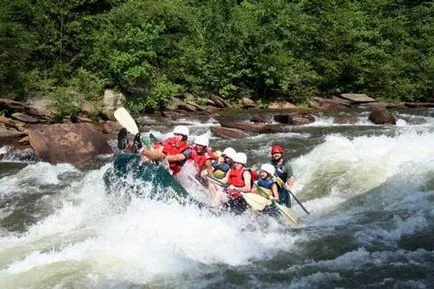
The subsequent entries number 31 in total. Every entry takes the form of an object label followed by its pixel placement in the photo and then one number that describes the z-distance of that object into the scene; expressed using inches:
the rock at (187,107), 948.6
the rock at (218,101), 1028.5
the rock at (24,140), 615.3
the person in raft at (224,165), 364.8
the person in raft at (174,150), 341.8
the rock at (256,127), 721.5
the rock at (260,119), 822.5
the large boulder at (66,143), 552.7
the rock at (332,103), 1057.5
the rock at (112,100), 887.7
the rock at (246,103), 1063.6
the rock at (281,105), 1085.5
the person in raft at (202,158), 353.7
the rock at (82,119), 775.7
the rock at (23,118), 754.8
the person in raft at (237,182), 338.3
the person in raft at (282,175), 364.8
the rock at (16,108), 789.2
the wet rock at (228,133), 681.0
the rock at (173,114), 886.4
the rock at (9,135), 618.1
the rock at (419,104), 1091.3
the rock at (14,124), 688.4
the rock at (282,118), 811.1
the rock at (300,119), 797.9
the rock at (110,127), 709.8
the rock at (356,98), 1106.7
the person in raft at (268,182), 355.3
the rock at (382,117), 792.0
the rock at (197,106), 960.9
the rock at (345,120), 812.1
